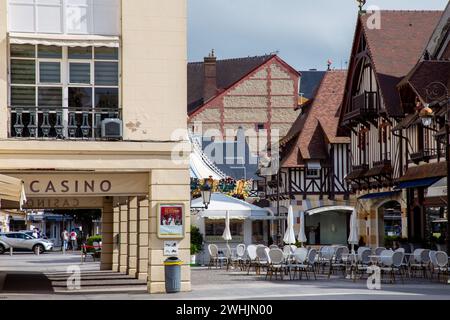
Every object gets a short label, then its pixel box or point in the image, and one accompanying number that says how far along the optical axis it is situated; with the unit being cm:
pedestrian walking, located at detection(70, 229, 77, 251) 6700
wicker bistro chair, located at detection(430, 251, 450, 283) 2757
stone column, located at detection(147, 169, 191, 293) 2356
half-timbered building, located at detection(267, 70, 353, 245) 5834
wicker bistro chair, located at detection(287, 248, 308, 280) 3038
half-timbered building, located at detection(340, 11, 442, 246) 4256
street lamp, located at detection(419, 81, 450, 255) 2748
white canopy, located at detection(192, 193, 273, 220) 3859
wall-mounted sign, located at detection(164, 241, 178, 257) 2361
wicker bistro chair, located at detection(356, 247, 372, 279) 2969
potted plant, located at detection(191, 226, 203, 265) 4025
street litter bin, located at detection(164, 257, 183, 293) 2322
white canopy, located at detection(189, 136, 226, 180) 3991
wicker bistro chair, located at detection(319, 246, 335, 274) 3304
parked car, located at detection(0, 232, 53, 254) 6231
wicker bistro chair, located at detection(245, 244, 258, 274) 3278
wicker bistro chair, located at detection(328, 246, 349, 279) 3300
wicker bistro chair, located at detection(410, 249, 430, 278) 3048
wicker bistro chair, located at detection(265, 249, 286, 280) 2891
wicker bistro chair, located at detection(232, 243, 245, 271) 3528
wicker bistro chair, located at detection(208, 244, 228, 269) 3731
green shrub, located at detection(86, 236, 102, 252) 5382
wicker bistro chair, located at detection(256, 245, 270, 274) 3141
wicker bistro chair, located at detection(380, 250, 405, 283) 2800
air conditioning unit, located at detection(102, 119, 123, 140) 2316
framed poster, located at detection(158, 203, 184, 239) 2358
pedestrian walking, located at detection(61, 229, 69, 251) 6306
